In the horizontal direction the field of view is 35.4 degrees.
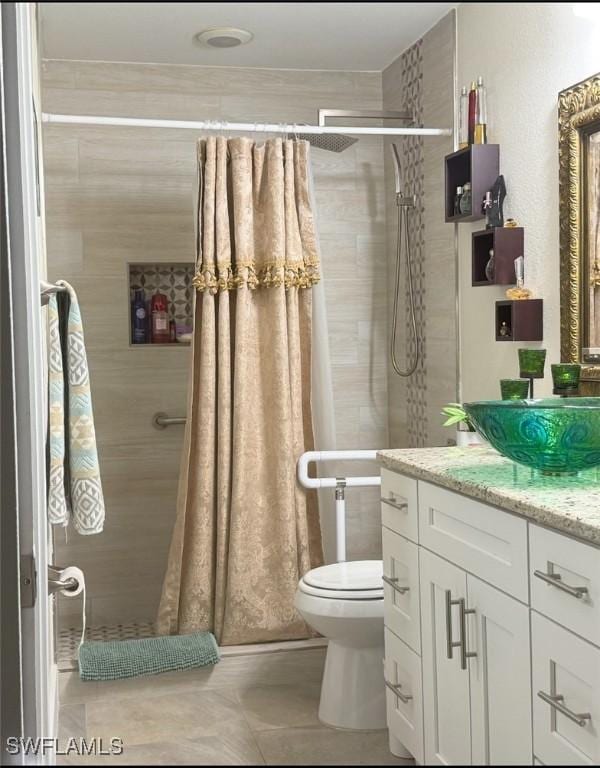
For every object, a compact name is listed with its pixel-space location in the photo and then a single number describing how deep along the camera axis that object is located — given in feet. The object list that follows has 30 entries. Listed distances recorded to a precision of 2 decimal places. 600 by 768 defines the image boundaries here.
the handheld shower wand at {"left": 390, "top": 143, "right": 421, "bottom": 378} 11.92
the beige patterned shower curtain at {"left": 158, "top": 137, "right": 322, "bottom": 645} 10.61
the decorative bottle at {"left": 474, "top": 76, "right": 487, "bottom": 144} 9.90
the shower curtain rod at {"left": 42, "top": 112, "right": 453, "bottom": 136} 10.00
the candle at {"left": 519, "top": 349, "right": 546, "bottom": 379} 8.32
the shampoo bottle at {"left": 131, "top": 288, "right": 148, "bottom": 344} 12.25
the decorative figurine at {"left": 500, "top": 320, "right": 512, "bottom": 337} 9.20
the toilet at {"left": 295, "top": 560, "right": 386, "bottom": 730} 8.71
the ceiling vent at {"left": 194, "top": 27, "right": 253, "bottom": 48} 10.96
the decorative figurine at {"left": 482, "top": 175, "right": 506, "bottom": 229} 9.43
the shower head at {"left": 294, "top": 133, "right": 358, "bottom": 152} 11.06
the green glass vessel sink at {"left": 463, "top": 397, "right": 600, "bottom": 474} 5.89
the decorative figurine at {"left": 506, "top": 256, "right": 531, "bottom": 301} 8.96
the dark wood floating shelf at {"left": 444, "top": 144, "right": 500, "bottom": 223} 9.61
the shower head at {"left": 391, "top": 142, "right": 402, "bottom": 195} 11.57
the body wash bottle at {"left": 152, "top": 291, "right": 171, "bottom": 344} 12.31
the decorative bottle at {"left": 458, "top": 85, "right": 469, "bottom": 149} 10.34
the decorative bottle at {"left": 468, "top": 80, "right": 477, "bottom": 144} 10.02
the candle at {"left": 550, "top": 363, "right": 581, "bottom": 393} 7.91
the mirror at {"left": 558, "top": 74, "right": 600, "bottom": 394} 7.98
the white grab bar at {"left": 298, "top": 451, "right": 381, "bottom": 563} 10.43
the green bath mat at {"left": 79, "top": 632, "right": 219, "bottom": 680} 9.95
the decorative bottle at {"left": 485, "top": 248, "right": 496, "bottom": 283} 9.32
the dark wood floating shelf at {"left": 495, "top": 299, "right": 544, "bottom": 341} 8.81
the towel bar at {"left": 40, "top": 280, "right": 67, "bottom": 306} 6.21
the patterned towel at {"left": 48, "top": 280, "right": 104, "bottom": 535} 6.76
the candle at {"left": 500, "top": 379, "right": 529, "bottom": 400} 8.05
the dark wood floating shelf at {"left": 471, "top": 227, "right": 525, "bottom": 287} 9.16
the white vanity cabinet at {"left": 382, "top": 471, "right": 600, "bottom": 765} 5.07
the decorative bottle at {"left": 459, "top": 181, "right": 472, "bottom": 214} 9.80
